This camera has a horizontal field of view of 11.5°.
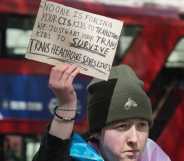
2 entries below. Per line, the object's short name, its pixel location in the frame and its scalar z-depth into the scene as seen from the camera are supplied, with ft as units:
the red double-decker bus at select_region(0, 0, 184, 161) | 36.25
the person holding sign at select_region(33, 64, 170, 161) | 8.67
